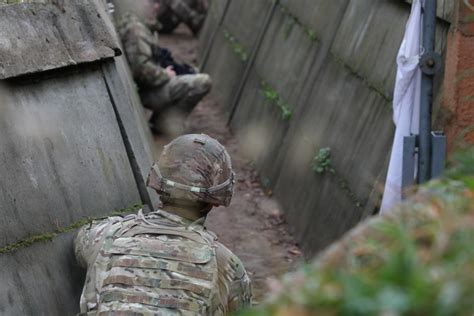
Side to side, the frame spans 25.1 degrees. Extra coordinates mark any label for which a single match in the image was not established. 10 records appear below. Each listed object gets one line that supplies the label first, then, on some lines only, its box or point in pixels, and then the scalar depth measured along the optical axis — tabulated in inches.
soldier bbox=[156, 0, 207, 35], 708.7
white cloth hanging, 245.9
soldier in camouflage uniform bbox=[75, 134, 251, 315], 182.7
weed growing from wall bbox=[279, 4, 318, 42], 414.3
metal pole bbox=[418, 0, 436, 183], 221.9
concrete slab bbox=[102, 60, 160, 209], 241.8
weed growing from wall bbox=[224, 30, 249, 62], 537.7
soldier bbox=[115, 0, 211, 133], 447.8
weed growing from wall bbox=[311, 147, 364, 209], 334.0
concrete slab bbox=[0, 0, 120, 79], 216.1
